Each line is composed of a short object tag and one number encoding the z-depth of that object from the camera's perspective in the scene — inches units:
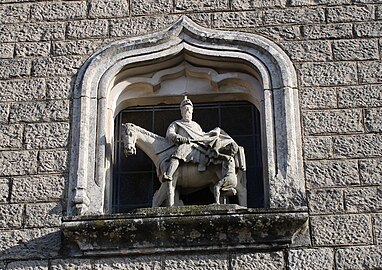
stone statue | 465.7
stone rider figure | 466.1
